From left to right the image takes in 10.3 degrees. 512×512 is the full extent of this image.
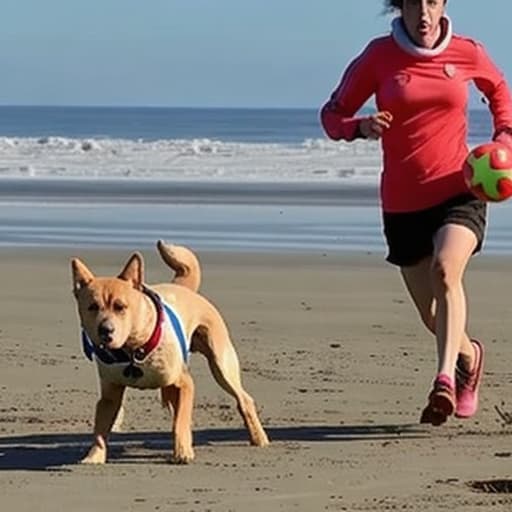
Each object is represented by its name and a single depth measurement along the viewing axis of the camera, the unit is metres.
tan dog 10.38
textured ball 11.47
